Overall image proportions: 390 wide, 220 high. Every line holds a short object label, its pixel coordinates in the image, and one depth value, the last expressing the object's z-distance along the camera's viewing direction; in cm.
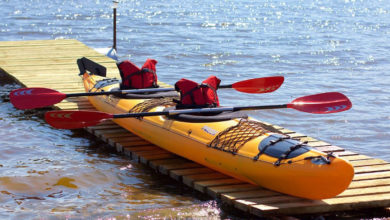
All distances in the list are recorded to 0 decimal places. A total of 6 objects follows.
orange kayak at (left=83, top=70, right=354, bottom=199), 596
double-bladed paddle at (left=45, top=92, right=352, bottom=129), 722
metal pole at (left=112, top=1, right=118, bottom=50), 1452
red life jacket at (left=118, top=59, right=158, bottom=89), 866
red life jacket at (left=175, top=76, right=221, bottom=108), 752
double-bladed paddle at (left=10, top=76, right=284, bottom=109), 807
